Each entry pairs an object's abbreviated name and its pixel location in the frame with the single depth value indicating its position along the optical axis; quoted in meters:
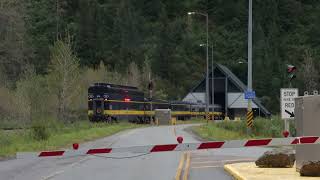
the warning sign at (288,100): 21.89
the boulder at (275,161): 17.94
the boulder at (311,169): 15.28
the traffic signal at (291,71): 26.98
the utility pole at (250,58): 35.41
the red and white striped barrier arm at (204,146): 13.76
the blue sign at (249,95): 34.19
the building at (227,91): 113.44
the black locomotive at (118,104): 66.06
